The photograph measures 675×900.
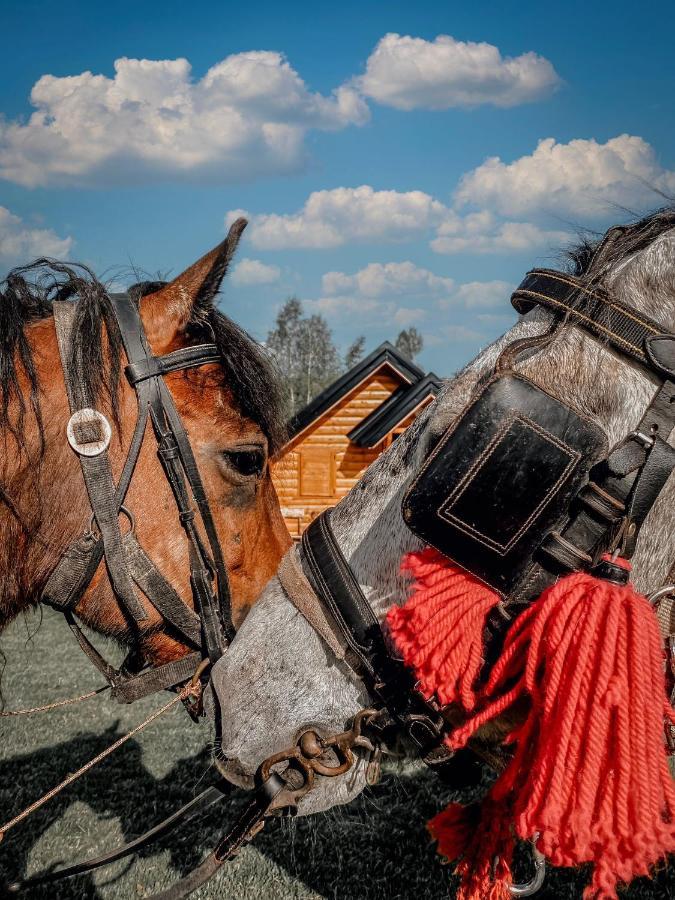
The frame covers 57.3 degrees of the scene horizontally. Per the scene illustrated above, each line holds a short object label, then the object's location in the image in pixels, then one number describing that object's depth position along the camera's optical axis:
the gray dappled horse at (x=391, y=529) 1.14
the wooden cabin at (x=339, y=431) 14.61
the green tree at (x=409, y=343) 65.19
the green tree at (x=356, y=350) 52.09
